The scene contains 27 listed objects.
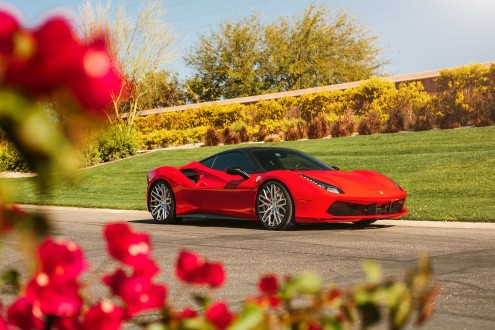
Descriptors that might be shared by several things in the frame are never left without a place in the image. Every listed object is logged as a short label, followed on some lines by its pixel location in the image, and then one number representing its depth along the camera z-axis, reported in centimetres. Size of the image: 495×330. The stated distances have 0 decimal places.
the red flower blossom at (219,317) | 174
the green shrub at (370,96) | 2785
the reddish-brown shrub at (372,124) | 2706
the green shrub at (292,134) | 2858
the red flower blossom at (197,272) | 194
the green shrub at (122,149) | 3108
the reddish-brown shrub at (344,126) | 2791
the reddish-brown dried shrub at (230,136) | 3033
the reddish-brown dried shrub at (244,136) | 3012
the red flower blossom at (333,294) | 171
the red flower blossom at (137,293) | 184
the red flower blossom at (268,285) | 204
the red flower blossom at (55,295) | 161
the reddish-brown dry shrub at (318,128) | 2836
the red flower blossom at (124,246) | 183
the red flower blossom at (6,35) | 115
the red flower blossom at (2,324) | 188
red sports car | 1152
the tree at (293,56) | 5659
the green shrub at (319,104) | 2961
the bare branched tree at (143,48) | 4200
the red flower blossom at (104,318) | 175
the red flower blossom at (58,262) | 160
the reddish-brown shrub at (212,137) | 3087
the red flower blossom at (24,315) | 181
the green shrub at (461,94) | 2517
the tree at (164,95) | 5706
